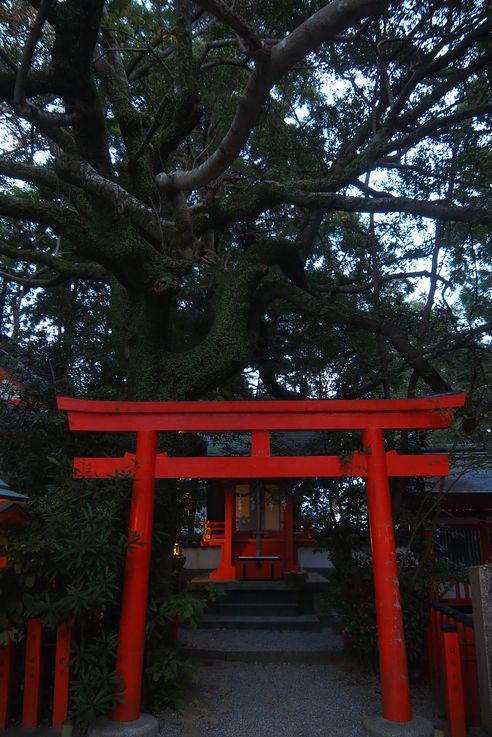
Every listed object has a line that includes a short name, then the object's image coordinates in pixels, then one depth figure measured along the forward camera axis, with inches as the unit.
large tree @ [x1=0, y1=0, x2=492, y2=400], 248.5
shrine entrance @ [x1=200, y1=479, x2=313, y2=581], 466.0
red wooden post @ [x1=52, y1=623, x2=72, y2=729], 178.2
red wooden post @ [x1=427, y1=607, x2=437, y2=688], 221.5
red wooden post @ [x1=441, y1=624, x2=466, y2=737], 177.9
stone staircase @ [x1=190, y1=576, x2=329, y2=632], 356.2
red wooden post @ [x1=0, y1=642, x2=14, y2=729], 181.0
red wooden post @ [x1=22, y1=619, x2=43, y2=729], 179.8
